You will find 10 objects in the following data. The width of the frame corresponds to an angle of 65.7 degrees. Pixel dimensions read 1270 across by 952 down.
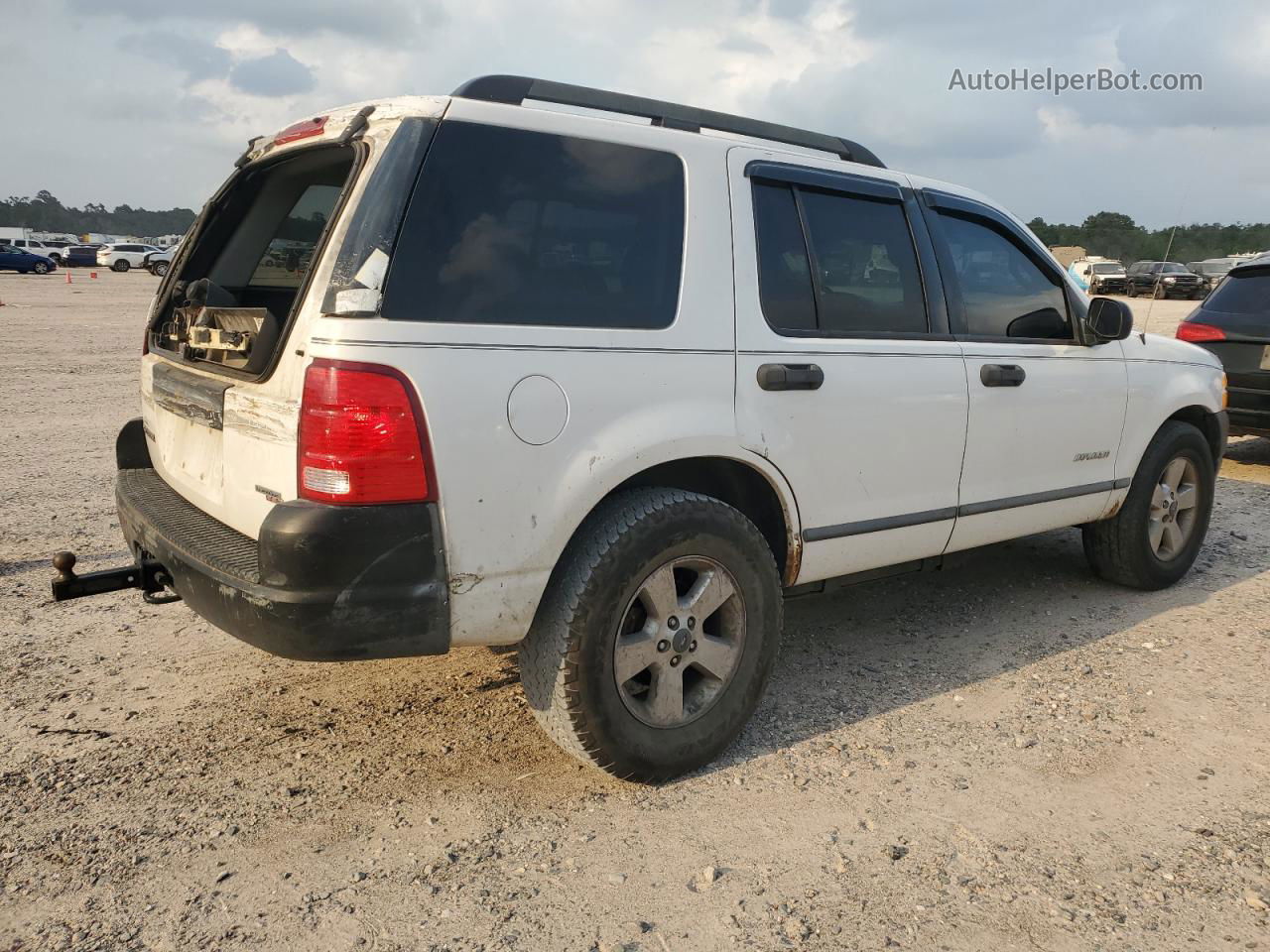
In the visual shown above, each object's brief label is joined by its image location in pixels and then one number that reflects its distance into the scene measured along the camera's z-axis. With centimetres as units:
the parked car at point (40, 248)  5588
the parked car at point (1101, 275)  3406
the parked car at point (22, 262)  4597
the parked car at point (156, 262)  4947
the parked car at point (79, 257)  5525
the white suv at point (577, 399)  250
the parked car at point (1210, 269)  3591
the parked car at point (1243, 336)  746
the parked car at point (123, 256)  5169
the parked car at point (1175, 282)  3441
